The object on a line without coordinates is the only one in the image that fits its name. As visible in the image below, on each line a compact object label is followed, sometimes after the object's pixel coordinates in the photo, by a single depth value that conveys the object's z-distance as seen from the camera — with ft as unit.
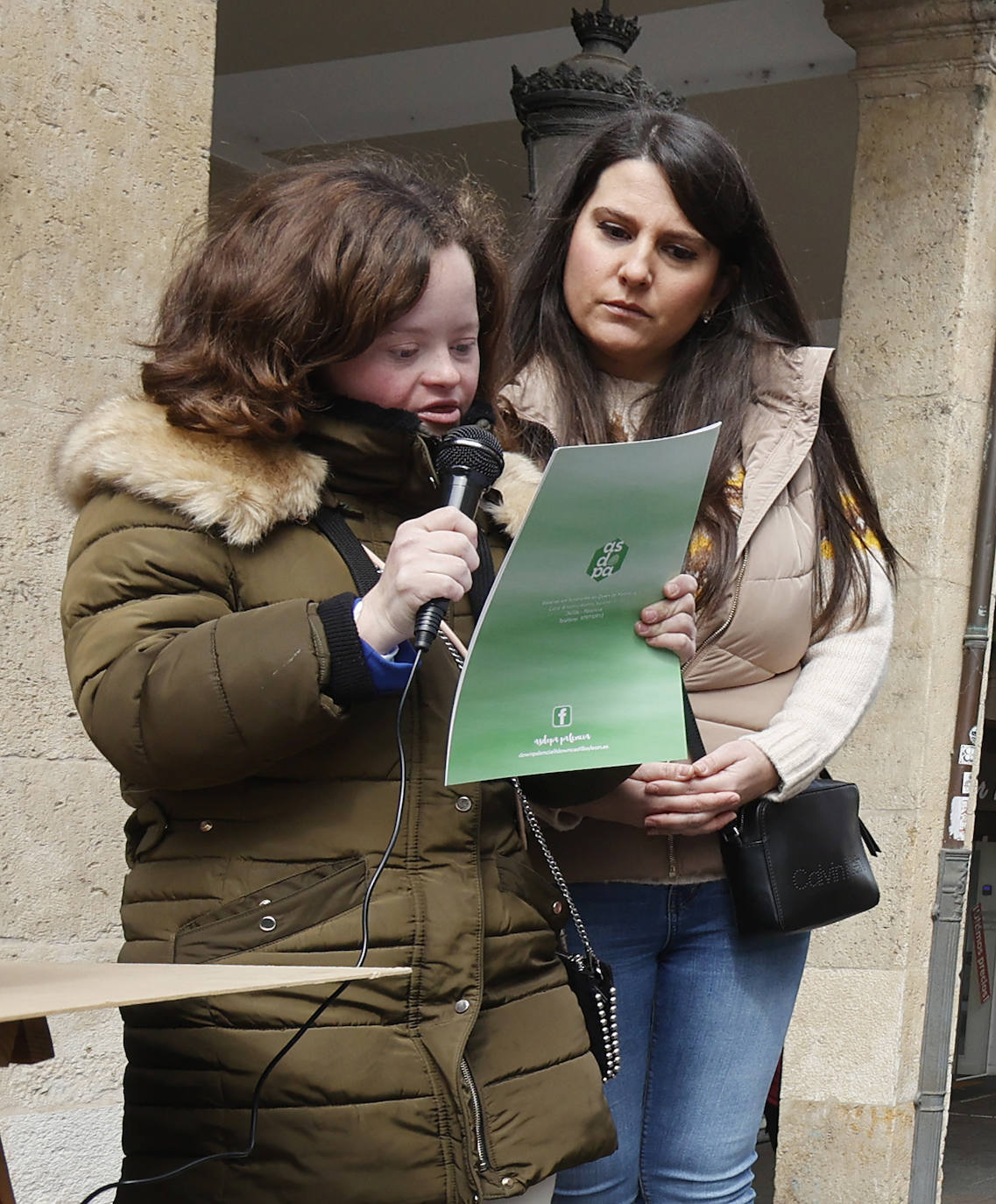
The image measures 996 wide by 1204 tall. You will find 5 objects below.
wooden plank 7.39
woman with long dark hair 16.01
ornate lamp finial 25.08
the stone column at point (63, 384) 18.44
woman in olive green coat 10.75
